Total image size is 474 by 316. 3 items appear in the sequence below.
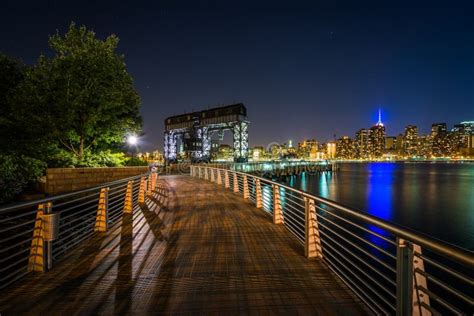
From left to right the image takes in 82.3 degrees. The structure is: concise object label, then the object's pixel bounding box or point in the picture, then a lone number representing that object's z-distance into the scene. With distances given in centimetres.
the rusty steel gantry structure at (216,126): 6072
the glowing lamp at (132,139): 2248
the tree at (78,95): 1579
